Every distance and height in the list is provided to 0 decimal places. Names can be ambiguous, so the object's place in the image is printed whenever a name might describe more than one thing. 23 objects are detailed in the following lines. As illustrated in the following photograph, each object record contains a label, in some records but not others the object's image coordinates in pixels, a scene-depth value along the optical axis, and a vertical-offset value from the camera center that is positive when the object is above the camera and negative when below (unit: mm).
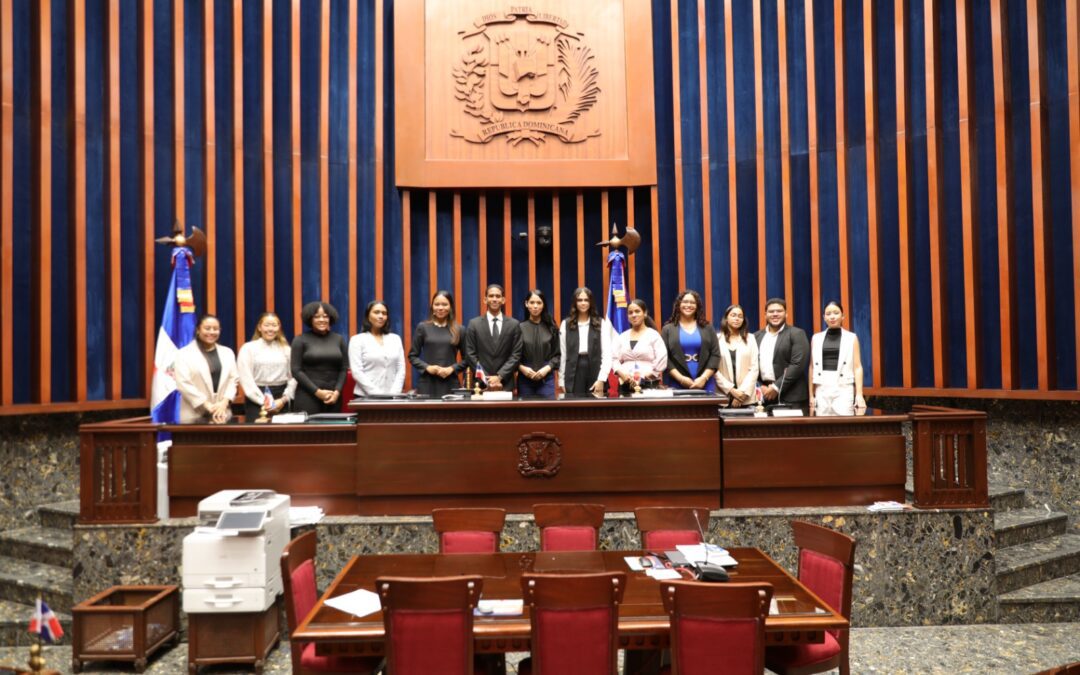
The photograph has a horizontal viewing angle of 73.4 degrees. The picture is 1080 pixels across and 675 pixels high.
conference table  2402 -899
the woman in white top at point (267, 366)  5090 -49
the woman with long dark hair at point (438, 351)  5262 +36
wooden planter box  3643 -1378
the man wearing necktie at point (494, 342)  5328 +95
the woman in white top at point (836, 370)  5227 -152
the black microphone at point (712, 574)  2645 -815
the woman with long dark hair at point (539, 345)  5398 +71
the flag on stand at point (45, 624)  1916 -696
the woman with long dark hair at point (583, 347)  5348 +48
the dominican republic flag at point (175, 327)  5223 +255
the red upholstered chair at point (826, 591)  2824 -988
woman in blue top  5281 +49
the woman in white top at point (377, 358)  5273 -4
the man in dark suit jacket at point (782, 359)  5344 -68
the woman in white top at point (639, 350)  5129 +17
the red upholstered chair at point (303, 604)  2686 -968
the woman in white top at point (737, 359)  5363 -65
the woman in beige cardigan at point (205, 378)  4641 -120
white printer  3541 -1007
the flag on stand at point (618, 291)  5816 +500
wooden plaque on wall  7059 +2581
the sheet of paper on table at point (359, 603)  2545 -888
